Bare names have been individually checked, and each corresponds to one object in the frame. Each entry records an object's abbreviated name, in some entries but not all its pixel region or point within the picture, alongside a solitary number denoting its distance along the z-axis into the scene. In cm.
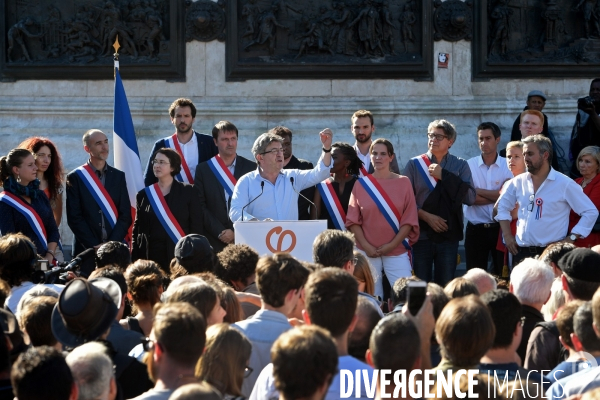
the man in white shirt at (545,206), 1509
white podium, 1359
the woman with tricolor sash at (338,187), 1571
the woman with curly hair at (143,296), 948
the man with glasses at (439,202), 1596
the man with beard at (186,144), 1708
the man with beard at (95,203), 1633
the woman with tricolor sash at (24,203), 1488
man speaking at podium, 1478
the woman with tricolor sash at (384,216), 1514
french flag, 1800
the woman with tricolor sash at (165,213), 1567
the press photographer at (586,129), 1856
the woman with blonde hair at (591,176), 1623
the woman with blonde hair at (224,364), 707
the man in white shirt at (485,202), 1688
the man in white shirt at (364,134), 1663
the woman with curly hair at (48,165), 1632
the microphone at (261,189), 1484
